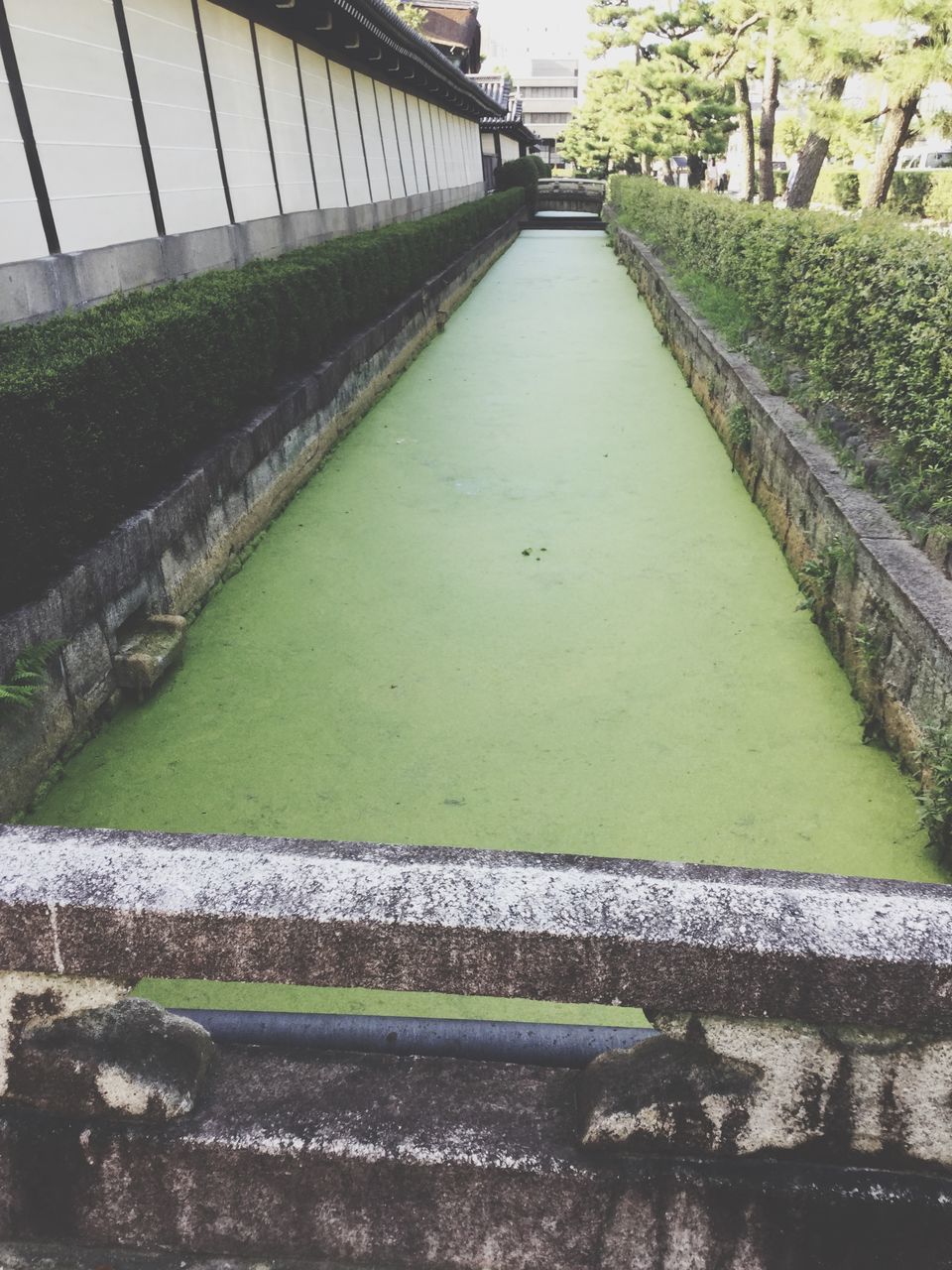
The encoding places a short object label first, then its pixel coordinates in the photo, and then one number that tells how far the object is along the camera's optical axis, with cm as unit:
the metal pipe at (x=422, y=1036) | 140
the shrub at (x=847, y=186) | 2728
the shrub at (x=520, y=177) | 2747
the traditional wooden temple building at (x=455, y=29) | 2480
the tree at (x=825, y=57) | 1132
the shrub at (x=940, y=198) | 2375
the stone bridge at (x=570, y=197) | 3234
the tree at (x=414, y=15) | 2553
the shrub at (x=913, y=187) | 2584
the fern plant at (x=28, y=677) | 238
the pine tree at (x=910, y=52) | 1042
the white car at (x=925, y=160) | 3481
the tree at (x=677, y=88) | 2230
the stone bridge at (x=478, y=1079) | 107
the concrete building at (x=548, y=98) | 6912
